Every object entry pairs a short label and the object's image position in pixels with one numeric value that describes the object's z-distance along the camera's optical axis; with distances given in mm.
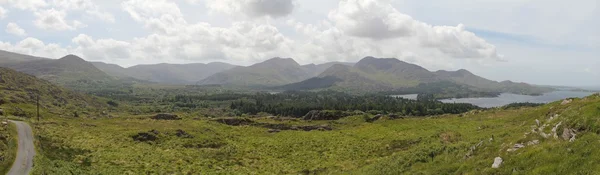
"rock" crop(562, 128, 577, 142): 22762
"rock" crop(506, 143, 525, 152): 23594
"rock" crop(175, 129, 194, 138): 85750
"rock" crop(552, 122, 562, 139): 24131
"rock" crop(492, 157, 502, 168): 21491
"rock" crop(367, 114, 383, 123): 113688
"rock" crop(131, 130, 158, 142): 79062
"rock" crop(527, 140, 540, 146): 24131
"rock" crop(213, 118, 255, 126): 114625
